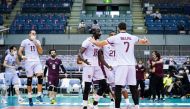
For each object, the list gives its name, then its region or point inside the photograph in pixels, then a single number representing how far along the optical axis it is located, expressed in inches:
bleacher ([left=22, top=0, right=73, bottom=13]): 1571.1
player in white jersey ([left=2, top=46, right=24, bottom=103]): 717.9
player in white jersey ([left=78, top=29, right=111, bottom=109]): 517.7
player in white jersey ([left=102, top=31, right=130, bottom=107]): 571.2
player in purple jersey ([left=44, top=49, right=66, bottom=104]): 707.6
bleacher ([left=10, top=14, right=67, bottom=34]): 1406.3
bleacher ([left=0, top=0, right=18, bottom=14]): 1582.2
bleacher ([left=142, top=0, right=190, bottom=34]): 1397.0
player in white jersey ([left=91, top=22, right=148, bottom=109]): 452.1
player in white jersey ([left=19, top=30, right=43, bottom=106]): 620.4
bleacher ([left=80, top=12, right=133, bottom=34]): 1401.3
